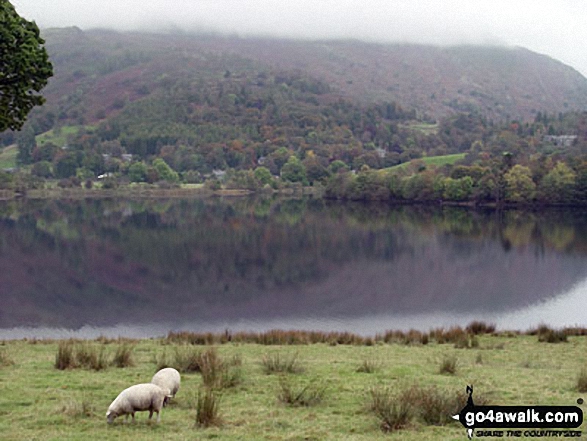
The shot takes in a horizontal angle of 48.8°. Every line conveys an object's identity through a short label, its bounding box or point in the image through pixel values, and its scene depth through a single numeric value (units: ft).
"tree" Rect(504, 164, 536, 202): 280.31
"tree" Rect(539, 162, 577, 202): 274.36
